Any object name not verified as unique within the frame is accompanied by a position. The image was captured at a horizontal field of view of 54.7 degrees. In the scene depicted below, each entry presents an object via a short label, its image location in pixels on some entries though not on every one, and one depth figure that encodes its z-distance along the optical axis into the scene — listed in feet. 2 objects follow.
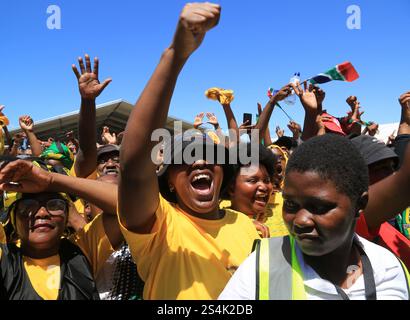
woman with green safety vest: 3.97
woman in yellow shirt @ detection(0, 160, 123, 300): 6.10
